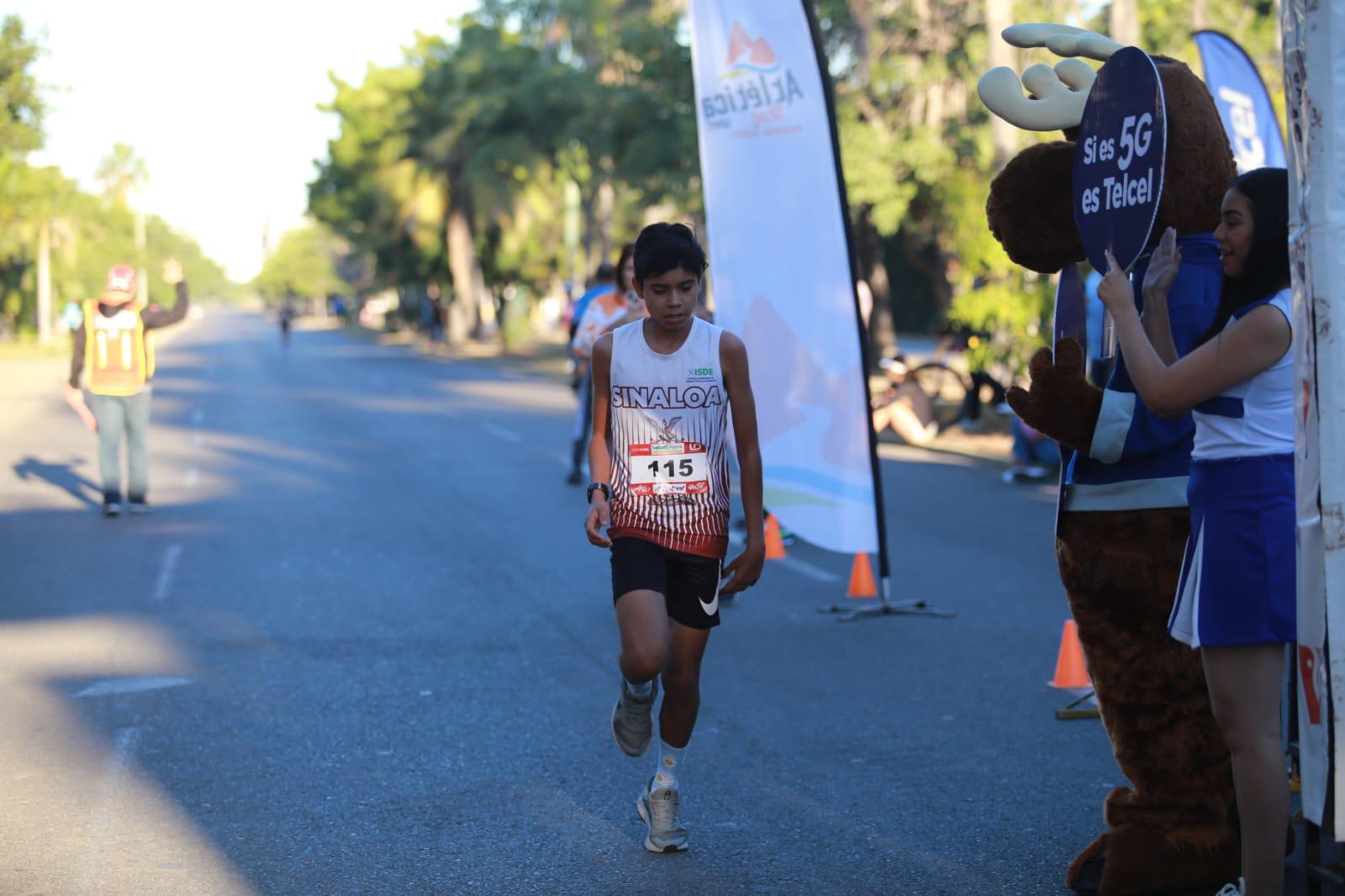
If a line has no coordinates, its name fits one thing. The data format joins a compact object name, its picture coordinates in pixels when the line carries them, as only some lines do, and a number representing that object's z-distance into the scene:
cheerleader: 3.62
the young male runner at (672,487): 4.61
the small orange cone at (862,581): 8.98
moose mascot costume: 4.18
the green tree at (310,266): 162.12
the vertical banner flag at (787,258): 7.80
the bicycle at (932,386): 17.45
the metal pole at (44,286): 67.25
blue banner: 11.40
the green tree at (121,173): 164.25
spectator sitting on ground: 17.58
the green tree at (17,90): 31.64
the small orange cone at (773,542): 10.29
